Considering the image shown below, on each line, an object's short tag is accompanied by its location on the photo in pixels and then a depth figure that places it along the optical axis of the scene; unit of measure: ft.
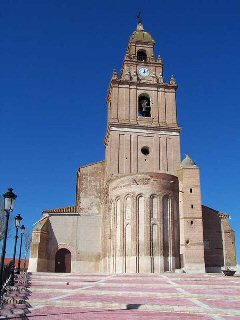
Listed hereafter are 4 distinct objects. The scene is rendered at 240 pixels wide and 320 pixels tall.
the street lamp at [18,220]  52.47
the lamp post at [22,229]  66.16
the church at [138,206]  95.61
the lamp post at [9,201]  36.14
